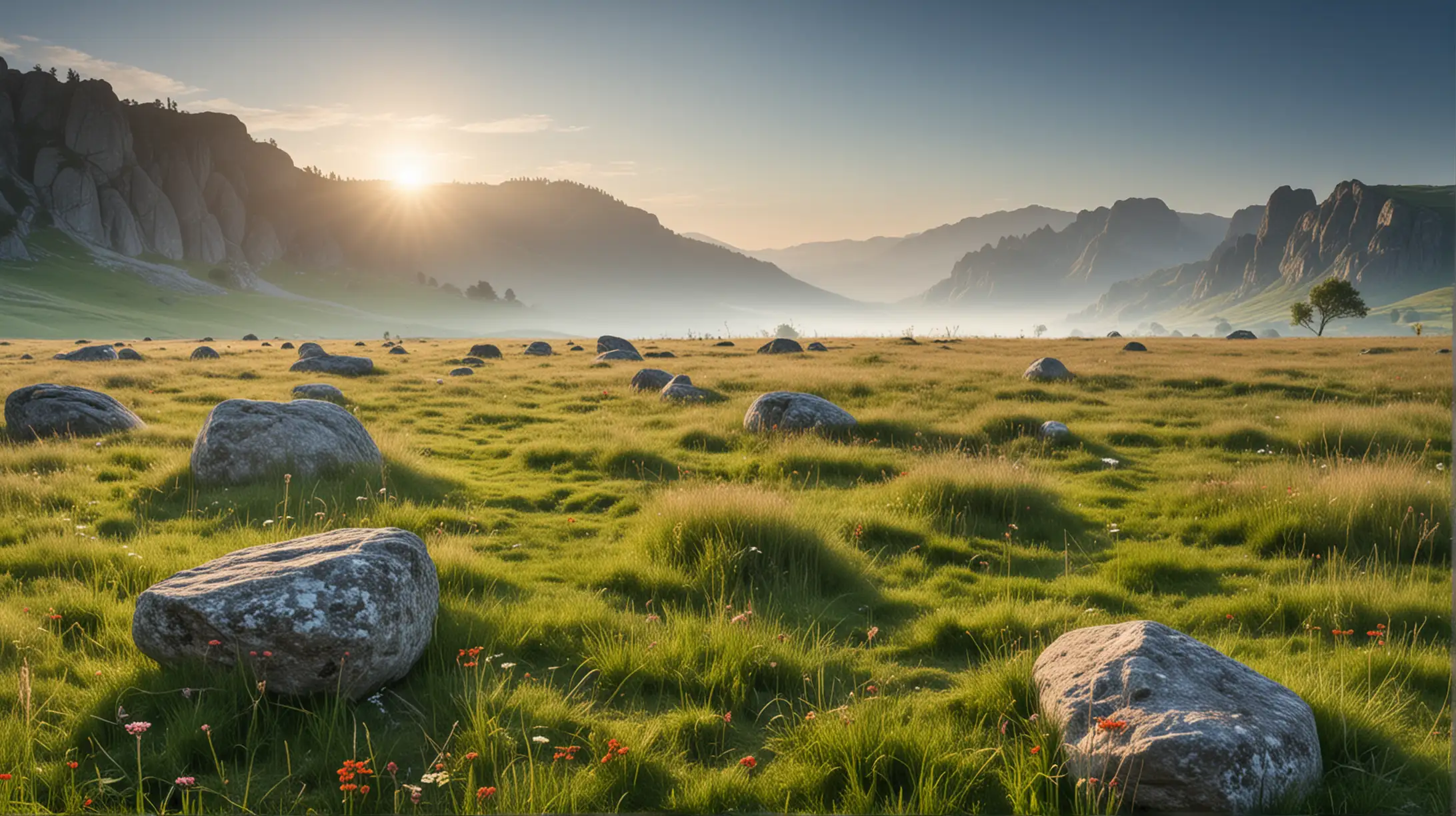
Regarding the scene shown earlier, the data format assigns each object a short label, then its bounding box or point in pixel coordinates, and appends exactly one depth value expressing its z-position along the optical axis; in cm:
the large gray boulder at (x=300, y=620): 496
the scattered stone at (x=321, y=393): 2062
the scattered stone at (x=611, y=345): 4612
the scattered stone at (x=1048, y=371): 2781
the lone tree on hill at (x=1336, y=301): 9588
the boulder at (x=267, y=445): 1128
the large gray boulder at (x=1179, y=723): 383
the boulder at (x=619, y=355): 3906
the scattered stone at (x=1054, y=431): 1673
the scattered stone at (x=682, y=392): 2188
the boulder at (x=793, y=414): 1655
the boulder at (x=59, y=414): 1448
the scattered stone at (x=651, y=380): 2522
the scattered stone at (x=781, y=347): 4422
